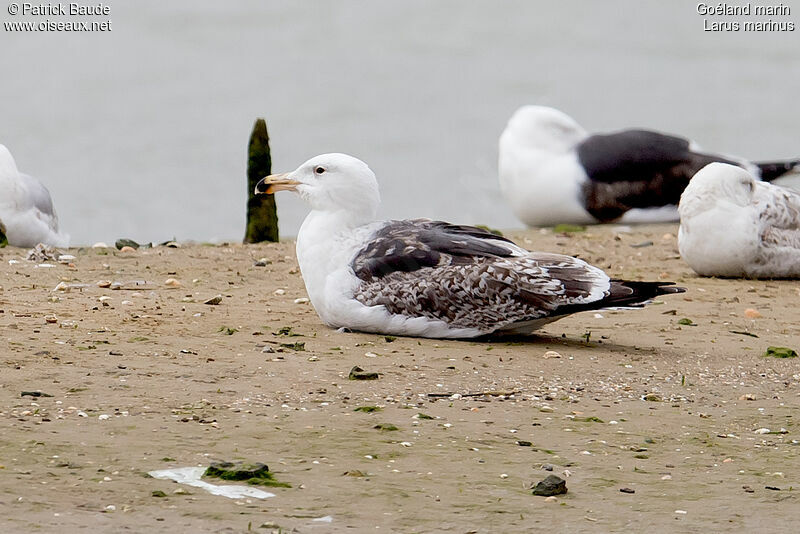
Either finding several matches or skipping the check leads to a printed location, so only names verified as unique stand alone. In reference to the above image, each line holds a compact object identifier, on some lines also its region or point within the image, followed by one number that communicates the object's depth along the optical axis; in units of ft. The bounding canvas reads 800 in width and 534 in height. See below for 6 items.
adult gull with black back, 103.50
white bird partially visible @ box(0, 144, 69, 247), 79.36
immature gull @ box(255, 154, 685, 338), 52.24
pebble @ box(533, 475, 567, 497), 34.47
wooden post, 78.18
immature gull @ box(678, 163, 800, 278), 72.28
